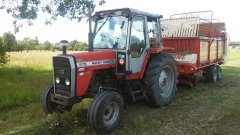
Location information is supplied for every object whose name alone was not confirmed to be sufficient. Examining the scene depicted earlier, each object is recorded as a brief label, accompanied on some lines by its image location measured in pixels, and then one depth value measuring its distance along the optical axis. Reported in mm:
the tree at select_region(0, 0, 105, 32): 10192
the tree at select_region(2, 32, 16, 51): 11620
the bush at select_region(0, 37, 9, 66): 8809
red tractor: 3584
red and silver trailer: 6005
